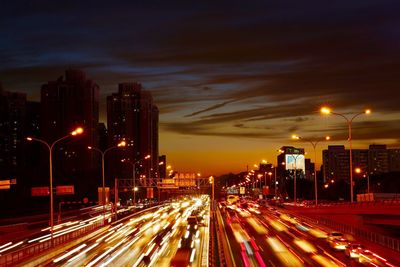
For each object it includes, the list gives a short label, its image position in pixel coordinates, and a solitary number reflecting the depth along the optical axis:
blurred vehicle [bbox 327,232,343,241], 48.97
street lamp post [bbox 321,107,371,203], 54.31
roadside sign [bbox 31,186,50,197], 66.12
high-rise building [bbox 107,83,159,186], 129.82
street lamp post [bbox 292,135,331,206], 82.43
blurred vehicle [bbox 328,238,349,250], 46.52
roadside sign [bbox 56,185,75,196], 65.62
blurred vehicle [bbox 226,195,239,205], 159.62
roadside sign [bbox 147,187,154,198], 133.77
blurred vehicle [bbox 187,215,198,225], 77.19
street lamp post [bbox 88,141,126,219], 77.96
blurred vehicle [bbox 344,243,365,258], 42.28
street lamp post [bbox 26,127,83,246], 48.24
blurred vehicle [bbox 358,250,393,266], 39.87
